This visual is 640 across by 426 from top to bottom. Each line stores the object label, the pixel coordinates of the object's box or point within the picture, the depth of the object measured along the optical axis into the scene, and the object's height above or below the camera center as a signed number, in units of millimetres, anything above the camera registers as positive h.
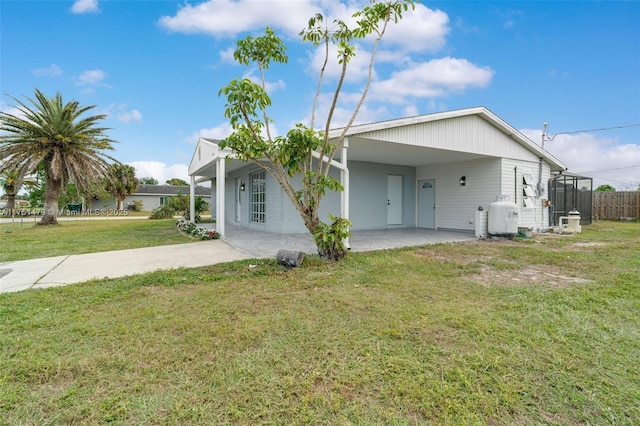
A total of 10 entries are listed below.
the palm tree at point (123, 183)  31797 +2566
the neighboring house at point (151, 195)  36309 +1443
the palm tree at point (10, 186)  24778 +1829
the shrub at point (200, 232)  9141 -833
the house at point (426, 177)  8828 +1101
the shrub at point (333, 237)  5534 -565
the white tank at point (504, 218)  9125 -364
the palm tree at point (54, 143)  14164 +3151
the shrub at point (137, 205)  35625 +205
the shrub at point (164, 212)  21856 -395
